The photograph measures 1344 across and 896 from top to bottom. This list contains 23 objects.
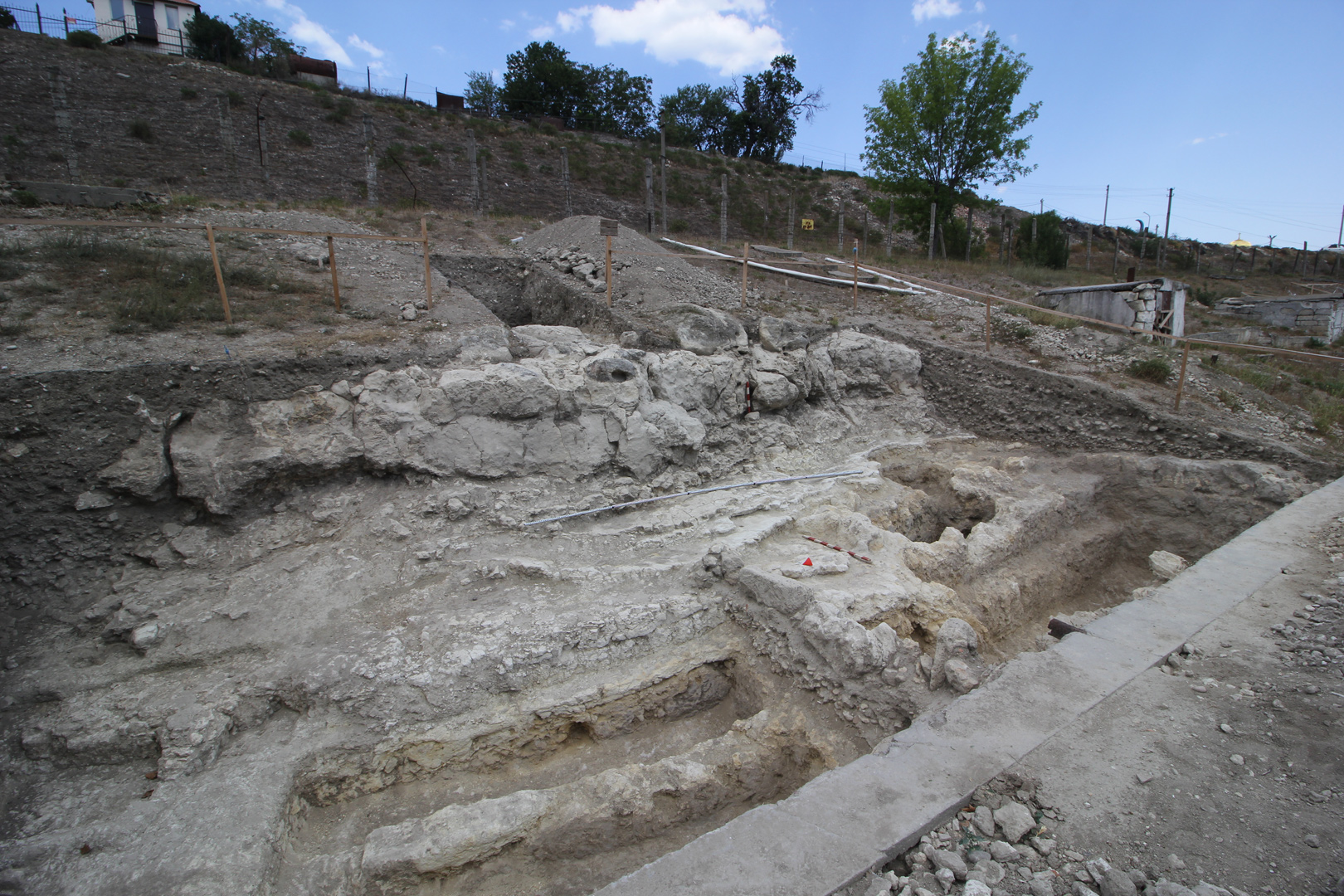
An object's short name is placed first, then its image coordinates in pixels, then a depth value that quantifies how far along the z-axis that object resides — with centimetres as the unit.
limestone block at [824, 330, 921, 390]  1014
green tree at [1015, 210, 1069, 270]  2544
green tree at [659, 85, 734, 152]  3978
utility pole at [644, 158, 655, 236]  1825
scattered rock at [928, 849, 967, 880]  290
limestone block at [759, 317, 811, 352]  990
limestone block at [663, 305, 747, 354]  930
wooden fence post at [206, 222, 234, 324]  715
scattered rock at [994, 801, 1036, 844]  308
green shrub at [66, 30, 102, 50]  2130
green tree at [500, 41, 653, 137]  3488
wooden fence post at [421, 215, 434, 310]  836
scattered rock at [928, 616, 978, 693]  498
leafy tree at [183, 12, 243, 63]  2692
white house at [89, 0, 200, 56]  3048
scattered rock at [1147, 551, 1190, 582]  707
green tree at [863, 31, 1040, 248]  2142
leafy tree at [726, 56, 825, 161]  4003
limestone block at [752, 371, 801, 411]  914
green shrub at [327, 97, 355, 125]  2373
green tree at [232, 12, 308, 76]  2662
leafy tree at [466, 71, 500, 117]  3443
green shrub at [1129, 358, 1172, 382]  966
